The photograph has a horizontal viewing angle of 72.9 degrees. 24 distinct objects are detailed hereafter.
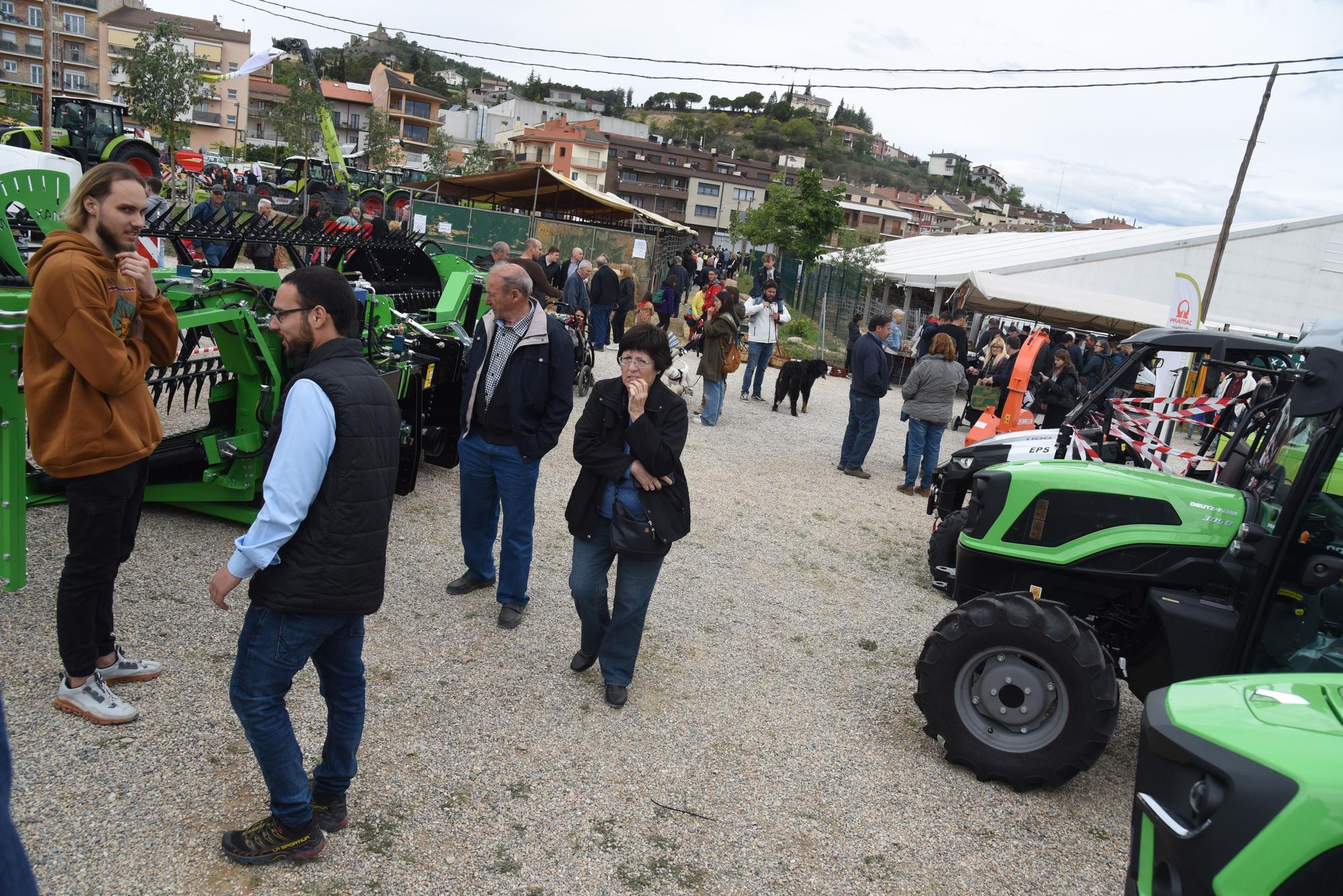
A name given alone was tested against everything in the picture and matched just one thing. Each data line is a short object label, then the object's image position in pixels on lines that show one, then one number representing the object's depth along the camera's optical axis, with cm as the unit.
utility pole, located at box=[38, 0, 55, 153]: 1692
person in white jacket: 1225
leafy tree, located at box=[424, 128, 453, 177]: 4947
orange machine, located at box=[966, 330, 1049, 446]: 1148
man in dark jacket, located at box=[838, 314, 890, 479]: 924
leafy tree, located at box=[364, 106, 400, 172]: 4422
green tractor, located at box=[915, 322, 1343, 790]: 351
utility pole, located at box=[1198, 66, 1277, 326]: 2155
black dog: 1279
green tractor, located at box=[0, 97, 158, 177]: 1714
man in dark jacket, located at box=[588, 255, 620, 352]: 1422
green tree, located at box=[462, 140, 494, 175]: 4709
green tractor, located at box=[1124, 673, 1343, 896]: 189
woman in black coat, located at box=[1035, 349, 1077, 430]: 1223
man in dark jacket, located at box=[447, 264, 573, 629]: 467
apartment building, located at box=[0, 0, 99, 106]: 7475
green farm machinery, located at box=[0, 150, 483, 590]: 355
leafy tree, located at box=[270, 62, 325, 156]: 3781
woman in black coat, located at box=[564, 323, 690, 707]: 390
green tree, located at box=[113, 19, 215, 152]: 2850
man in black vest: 253
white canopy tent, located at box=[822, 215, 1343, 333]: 2208
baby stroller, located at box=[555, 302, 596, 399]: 1104
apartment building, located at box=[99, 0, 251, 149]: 7088
